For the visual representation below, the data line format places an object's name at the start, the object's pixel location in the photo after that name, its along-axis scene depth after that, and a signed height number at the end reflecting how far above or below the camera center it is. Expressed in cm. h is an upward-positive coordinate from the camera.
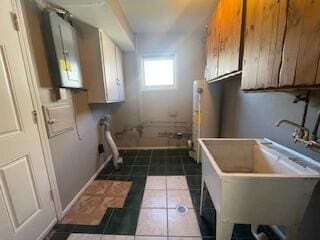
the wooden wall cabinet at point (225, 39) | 128 +48
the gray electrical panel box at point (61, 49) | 152 +46
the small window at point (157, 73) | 340 +40
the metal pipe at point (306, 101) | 95 -9
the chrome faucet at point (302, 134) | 93 -27
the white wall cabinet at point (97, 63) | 214 +43
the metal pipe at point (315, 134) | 85 -26
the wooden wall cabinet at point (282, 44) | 63 +21
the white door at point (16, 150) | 113 -41
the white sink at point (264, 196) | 81 -57
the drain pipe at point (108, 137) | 275 -77
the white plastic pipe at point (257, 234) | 135 -124
